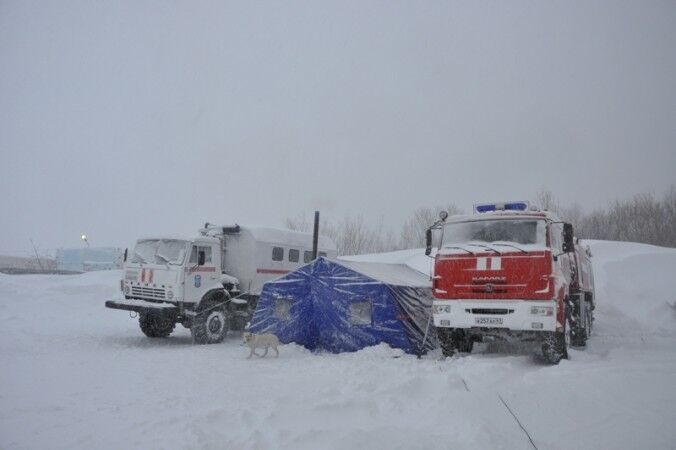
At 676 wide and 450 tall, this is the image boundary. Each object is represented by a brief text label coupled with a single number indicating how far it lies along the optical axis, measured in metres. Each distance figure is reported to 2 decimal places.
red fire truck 8.89
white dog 10.94
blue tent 11.05
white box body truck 13.05
